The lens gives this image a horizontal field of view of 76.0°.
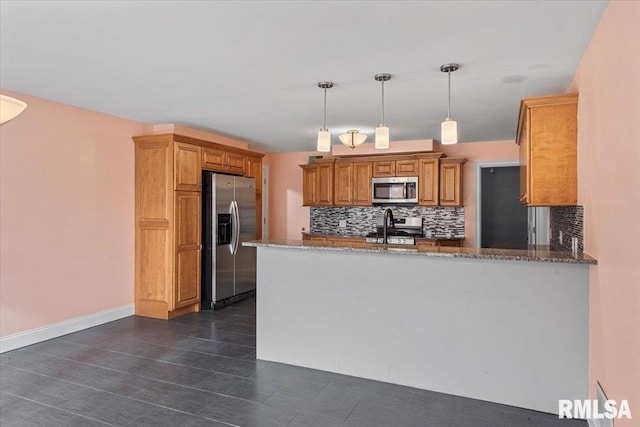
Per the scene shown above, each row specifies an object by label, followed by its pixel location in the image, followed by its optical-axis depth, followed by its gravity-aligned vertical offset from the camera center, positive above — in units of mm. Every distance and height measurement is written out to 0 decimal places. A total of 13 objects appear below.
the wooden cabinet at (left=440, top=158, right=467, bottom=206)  5848 +459
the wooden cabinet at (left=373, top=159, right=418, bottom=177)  6016 +682
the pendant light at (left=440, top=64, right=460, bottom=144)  2910 +610
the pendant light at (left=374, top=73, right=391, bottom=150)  3180 +621
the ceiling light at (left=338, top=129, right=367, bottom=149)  4238 +782
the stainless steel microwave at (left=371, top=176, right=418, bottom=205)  6027 +343
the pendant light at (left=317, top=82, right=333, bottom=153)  3356 +633
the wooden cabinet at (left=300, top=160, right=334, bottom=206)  6516 +483
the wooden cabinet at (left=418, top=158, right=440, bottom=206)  5883 +462
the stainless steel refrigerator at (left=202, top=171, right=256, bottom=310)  5059 -321
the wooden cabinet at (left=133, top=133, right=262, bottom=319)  4660 -119
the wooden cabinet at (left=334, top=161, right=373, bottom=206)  6297 +465
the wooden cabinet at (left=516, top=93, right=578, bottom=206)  2672 +420
